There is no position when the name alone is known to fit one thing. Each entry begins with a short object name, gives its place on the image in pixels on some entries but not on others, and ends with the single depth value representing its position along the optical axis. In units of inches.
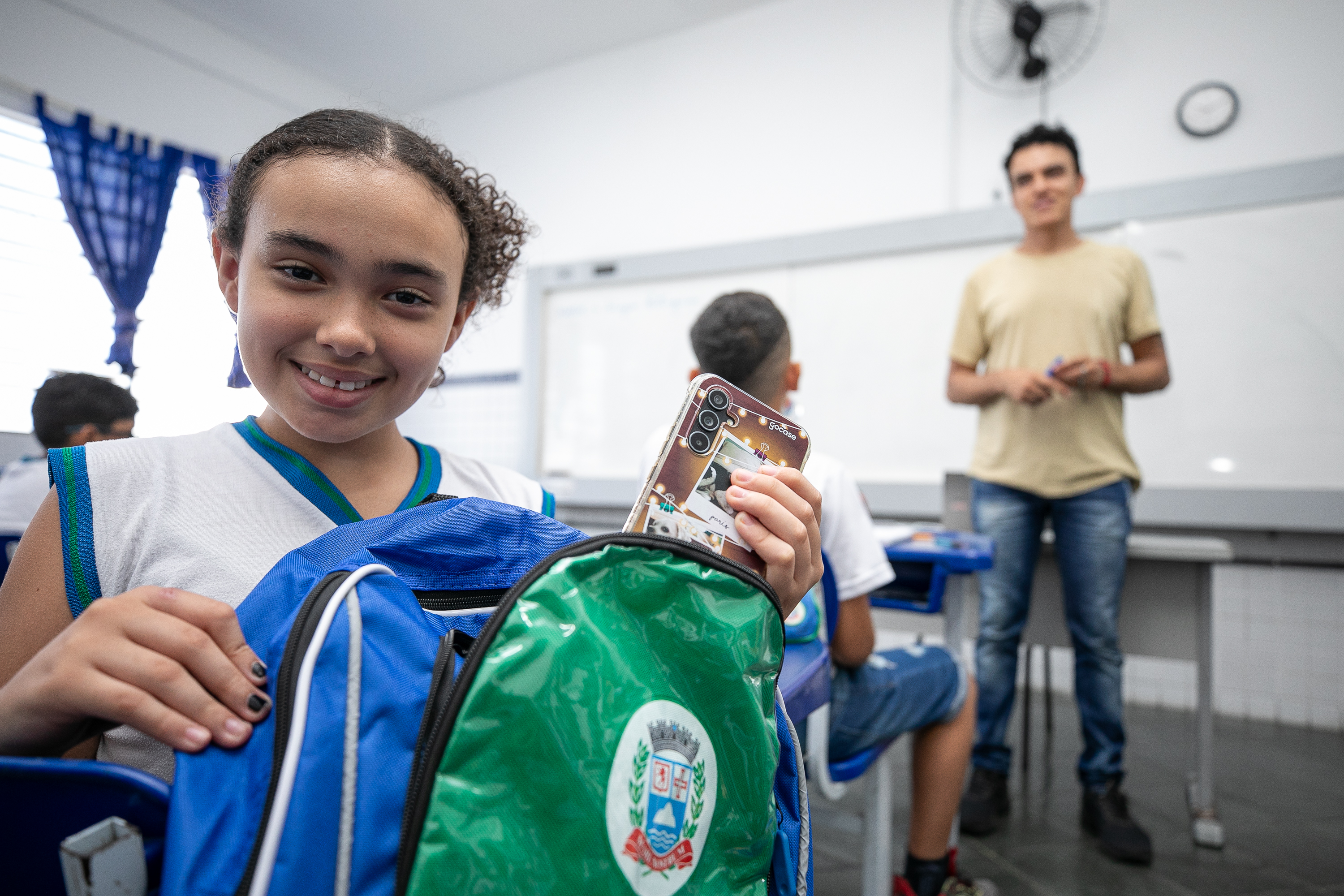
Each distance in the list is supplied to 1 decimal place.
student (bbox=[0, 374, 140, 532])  73.8
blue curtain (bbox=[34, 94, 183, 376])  137.9
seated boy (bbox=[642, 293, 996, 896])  45.6
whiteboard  104.3
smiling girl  21.5
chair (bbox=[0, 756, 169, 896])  13.5
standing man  71.7
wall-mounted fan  119.3
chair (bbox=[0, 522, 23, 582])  56.9
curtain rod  129.8
